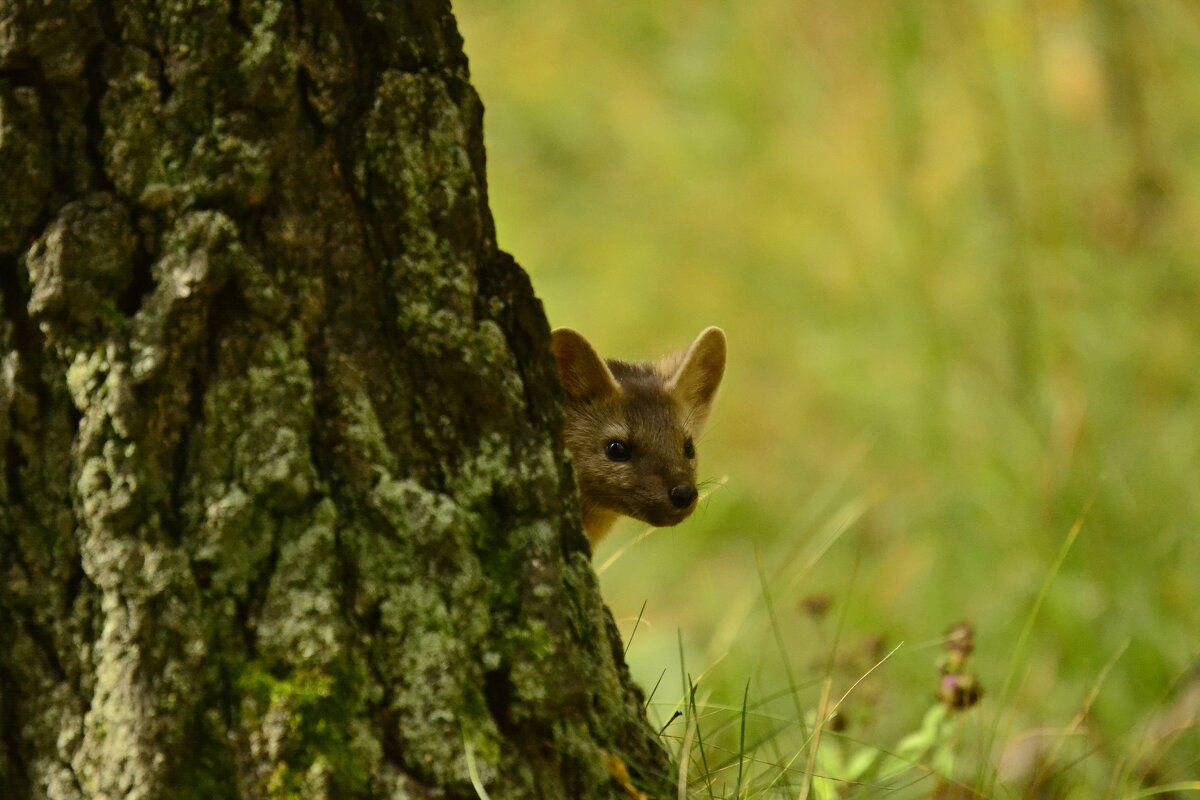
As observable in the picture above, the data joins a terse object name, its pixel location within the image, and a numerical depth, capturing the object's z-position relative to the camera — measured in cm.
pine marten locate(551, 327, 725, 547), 845
